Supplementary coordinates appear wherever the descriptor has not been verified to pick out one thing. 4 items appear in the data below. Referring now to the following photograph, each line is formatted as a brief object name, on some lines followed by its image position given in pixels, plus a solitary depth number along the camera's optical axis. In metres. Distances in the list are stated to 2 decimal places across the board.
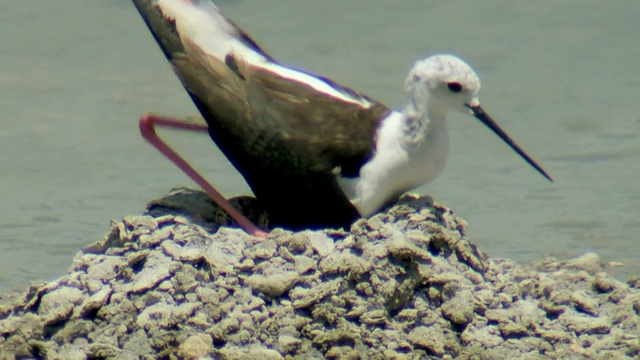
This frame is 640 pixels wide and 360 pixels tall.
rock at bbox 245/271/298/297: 10.81
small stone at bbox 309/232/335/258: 11.09
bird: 11.60
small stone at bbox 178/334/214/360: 10.41
